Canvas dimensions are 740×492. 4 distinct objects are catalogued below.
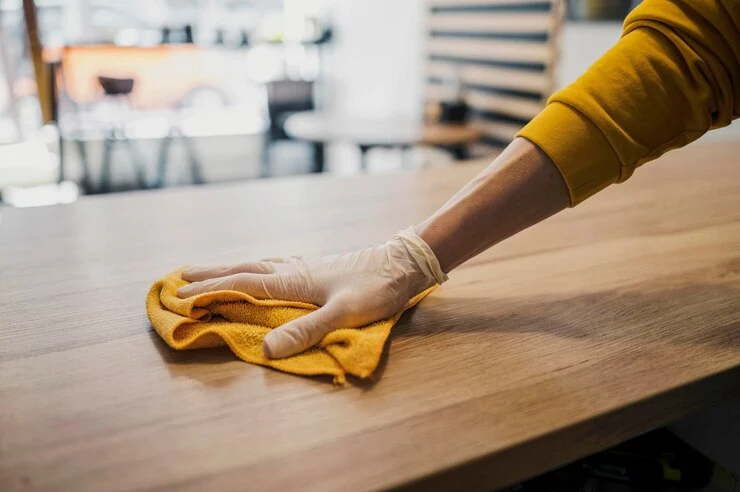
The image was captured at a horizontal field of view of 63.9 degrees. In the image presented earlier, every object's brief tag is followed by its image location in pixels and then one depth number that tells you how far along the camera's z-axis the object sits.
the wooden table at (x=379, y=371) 0.48
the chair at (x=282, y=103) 4.10
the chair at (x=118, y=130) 4.11
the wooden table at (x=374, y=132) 3.04
